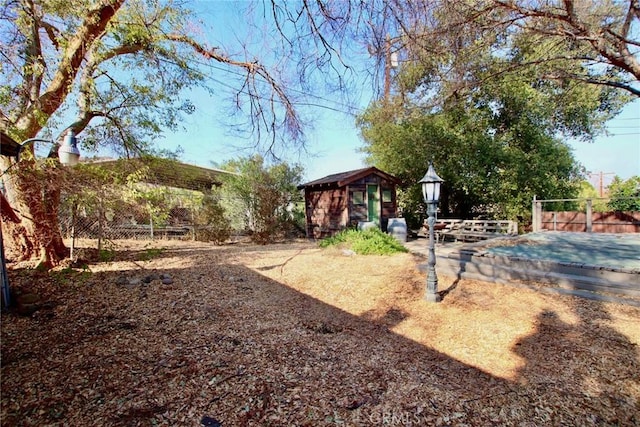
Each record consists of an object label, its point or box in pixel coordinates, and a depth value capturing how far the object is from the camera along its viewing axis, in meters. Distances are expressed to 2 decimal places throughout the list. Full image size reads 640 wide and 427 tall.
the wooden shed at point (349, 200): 11.24
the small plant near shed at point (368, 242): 7.23
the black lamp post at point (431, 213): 4.21
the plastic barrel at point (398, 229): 10.32
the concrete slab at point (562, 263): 4.04
